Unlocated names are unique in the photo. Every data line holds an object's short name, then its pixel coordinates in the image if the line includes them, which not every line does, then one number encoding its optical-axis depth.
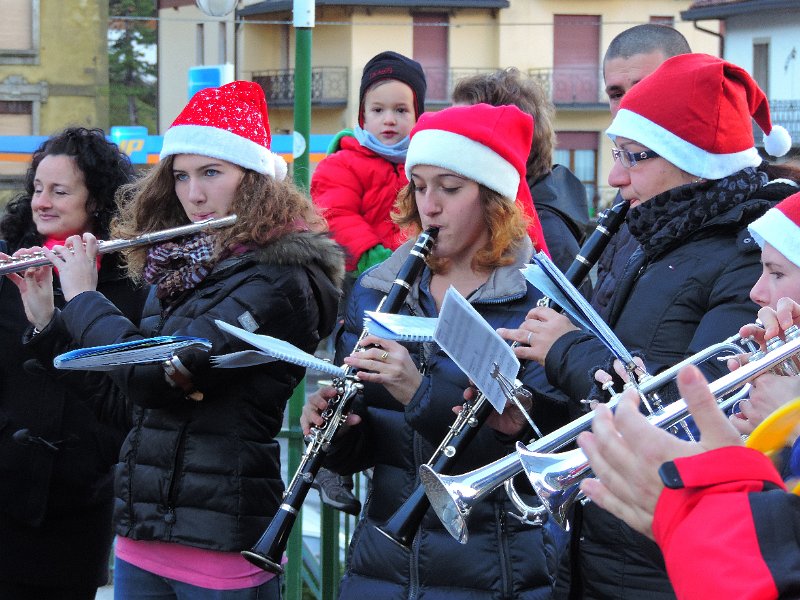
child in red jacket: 4.88
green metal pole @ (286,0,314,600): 4.75
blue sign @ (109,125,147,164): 17.95
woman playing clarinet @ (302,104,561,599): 3.03
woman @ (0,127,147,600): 3.78
